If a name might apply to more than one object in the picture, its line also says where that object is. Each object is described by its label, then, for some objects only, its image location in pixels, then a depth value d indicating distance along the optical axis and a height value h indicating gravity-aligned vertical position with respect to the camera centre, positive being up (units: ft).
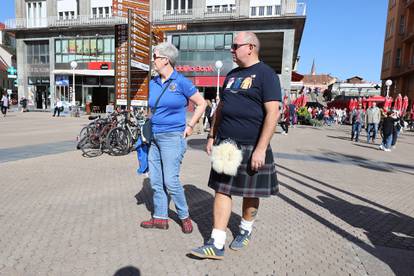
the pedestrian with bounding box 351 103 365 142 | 45.38 -1.99
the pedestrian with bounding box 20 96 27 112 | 92.98 -1.92
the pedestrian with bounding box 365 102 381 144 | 43.78 -1.29
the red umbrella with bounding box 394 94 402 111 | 63.00 +1.50
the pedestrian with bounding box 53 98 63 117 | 77.24 -1.99
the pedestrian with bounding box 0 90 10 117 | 71.97 -1.60
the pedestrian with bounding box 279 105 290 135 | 50.67 -1.97
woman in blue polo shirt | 10.32 -0.69
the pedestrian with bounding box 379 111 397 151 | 36.32 -2.20
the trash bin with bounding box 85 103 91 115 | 93.79 -2.71
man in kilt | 8.28 -0.61
